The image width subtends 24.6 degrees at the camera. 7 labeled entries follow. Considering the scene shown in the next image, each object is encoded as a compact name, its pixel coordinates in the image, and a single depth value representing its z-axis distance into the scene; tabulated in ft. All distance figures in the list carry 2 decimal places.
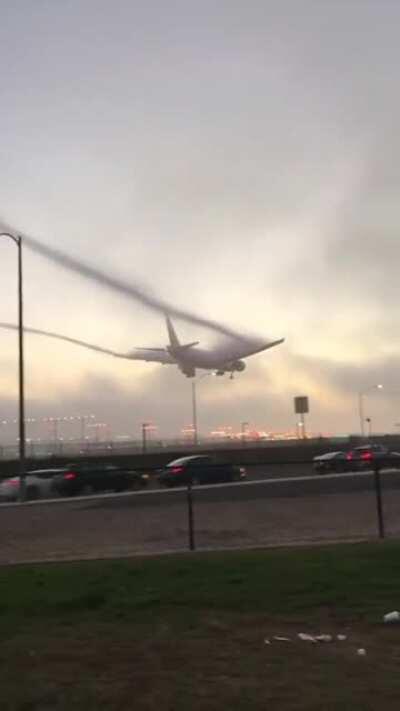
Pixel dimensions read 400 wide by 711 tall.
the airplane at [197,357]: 478.59
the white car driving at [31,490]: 108.99
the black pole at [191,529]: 48.80
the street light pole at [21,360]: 108.68
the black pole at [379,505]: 51.42
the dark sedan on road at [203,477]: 118.73
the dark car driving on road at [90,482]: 102.58
